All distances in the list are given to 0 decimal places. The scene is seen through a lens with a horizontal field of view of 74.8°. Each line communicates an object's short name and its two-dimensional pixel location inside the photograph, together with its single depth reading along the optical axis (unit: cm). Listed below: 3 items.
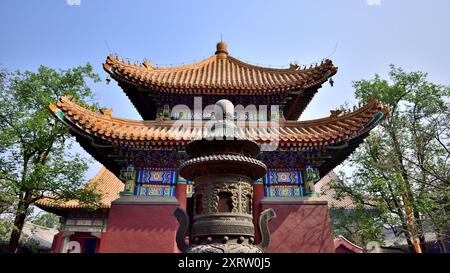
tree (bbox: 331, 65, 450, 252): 988
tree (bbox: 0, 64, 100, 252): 1179
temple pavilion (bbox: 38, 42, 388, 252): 758
